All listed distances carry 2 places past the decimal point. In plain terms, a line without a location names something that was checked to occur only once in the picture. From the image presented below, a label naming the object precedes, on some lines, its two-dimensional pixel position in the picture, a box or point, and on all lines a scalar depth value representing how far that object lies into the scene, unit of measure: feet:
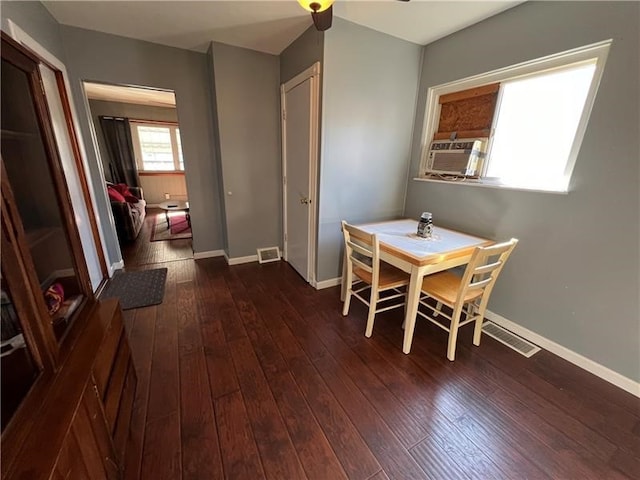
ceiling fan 4.57
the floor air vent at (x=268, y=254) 11.58
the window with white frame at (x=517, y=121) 5.85
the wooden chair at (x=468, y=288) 5.48
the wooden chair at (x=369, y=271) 6.40
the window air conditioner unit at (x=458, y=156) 7.67
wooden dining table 5.86
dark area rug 8.26
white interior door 8.27
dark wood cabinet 2.35
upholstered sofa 12.80
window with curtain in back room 20.34
